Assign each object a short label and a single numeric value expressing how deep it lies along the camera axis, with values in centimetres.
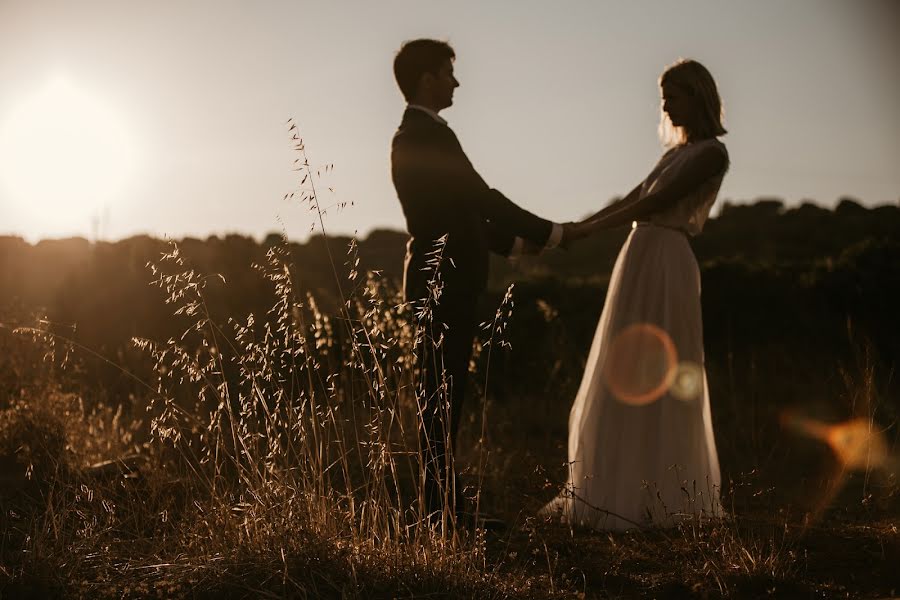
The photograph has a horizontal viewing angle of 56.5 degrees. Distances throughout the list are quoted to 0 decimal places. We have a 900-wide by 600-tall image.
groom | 376
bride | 405
